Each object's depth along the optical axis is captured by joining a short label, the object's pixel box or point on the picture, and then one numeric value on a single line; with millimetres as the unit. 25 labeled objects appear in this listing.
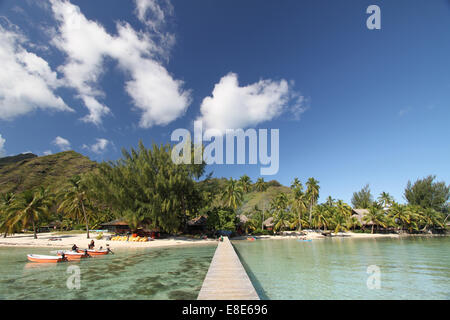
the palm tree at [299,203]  49000
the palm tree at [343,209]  50938
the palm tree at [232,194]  44344
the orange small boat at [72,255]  17922
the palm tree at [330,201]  56394
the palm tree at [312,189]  55772
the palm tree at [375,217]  51188
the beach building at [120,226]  36031
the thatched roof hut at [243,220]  44544
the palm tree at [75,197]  36562
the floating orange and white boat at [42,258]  16484
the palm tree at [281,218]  46688
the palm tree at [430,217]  53619
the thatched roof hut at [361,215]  53381
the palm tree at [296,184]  55594
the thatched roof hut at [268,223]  53119
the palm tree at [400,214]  51350
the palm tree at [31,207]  35594
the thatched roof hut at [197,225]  39781
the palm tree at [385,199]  57156
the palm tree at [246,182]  61625
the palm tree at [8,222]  35438
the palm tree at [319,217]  48625
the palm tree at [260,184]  72062
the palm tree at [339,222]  48050
